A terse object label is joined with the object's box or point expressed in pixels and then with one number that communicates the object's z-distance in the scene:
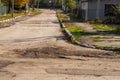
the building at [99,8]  43.25
